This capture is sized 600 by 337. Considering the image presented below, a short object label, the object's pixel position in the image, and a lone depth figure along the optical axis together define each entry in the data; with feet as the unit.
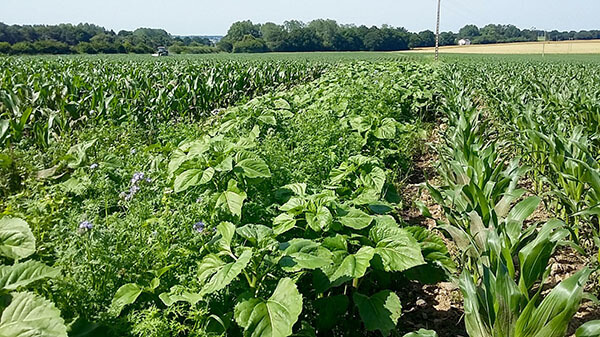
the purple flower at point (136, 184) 9.45
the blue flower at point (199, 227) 7.92
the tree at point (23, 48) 151.08
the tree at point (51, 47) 165.78
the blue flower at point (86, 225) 7.39
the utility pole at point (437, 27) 145.79
